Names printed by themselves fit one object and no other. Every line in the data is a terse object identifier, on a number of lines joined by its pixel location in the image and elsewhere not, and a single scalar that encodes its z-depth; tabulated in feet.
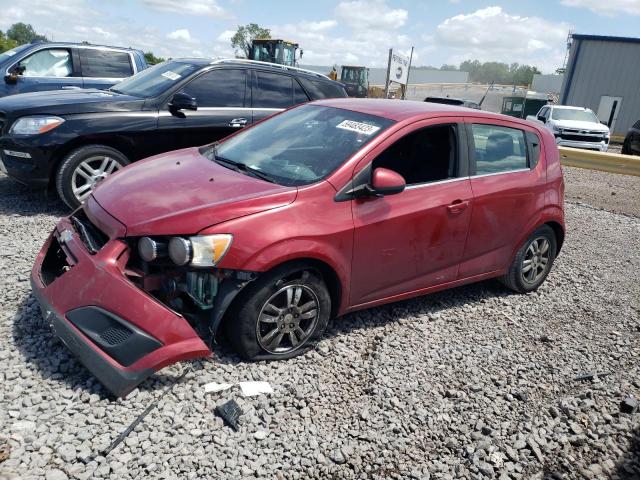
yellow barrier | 39.96
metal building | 87.25
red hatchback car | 9.51
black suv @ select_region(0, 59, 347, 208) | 17.81
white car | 53.93
